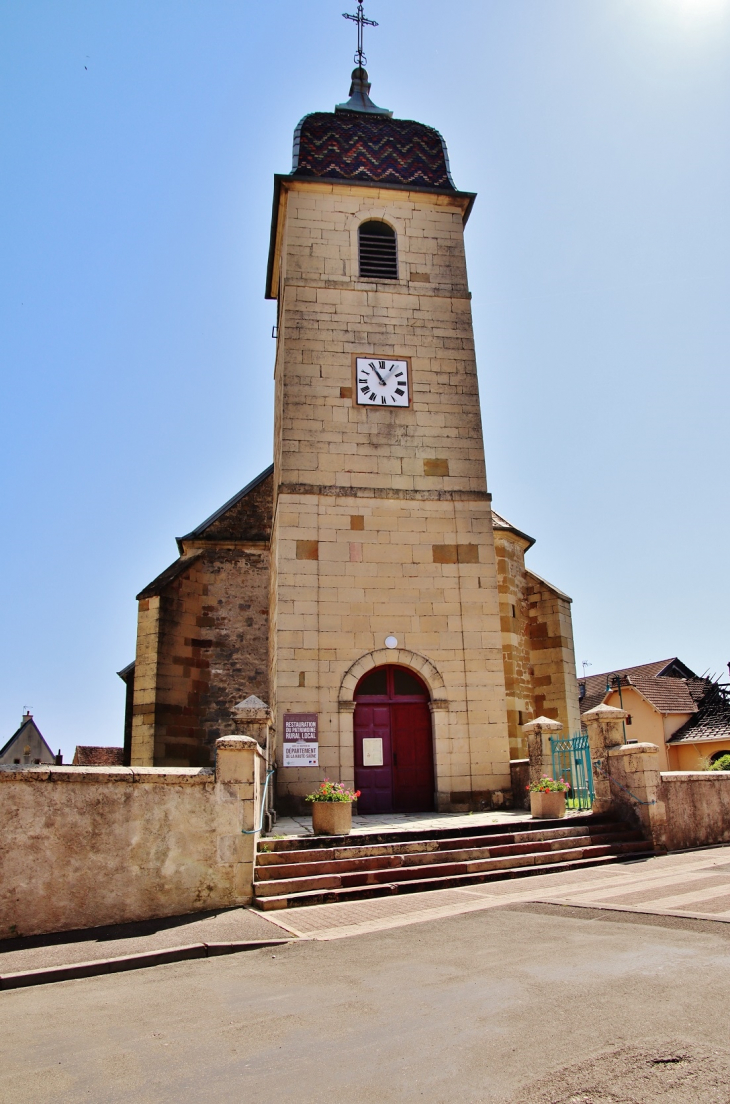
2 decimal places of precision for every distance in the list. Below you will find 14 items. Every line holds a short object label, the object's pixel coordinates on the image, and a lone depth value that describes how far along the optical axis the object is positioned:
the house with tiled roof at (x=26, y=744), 45.44
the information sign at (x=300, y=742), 13.37
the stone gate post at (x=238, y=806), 7.97
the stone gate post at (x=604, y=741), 11.67
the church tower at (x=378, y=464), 14.09
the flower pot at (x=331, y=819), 9.77
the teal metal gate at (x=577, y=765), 12.41
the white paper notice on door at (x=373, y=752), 14.02
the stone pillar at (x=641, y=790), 10.83
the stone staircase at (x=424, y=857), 8.39
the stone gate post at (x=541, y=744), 12.72
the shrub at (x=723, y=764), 20.59
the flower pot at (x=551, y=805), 11.25
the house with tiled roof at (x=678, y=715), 28.09
